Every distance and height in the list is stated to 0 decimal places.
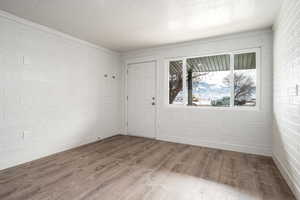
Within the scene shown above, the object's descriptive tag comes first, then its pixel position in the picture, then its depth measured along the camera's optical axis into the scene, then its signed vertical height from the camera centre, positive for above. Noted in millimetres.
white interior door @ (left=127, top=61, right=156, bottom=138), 4254 +12
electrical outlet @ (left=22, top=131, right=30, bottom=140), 2588 -612
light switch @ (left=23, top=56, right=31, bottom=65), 2596 +667
